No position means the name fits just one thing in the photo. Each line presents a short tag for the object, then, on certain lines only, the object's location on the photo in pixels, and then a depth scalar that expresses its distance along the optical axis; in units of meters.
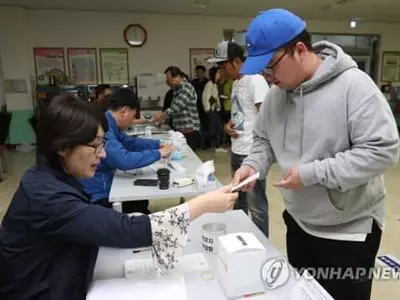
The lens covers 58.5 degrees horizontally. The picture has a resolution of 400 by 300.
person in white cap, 2.32
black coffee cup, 2.00
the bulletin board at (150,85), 7.15
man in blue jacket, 2.11
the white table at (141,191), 1.91
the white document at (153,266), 1.13
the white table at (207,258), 1.03
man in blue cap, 1.03
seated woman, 0.95
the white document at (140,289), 1.01
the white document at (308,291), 0.89
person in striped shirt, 3.93
